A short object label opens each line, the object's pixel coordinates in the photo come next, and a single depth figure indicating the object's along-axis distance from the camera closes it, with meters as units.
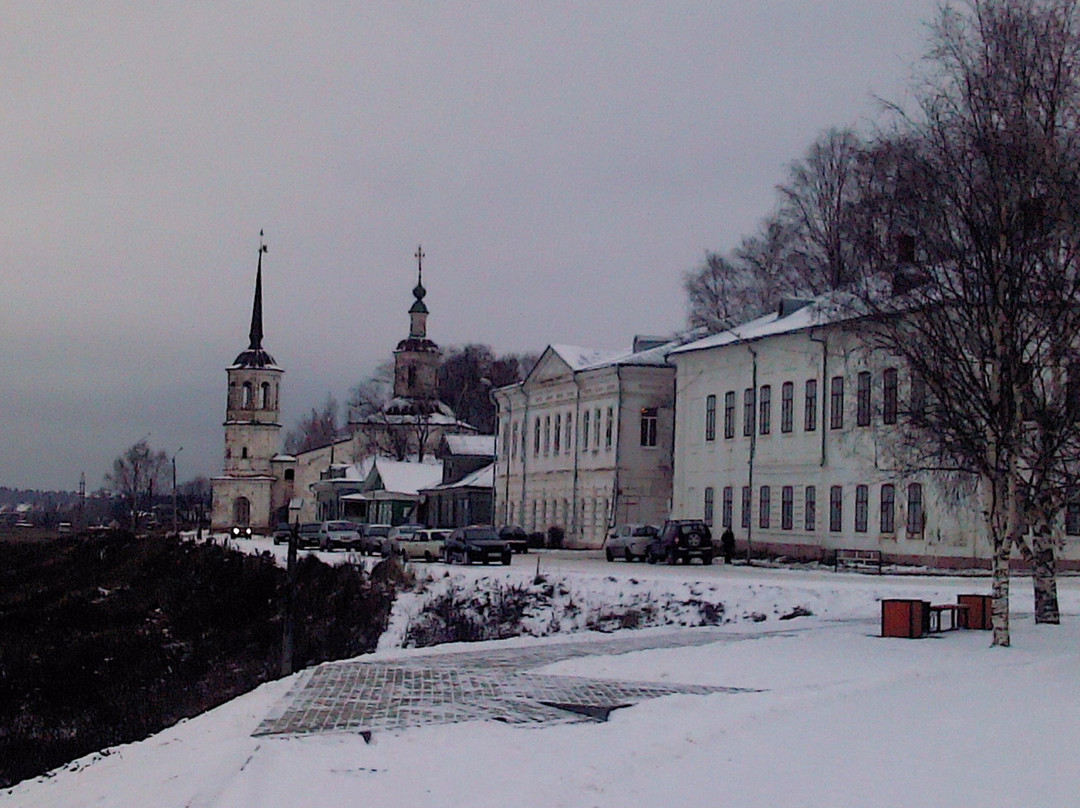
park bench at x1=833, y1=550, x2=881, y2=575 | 42.25
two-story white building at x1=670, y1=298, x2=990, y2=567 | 42.09
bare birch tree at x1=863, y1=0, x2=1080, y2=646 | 20.34
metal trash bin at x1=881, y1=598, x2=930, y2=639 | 21.62
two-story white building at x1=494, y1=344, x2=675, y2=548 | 60.81
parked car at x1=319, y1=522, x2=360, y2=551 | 60.25
